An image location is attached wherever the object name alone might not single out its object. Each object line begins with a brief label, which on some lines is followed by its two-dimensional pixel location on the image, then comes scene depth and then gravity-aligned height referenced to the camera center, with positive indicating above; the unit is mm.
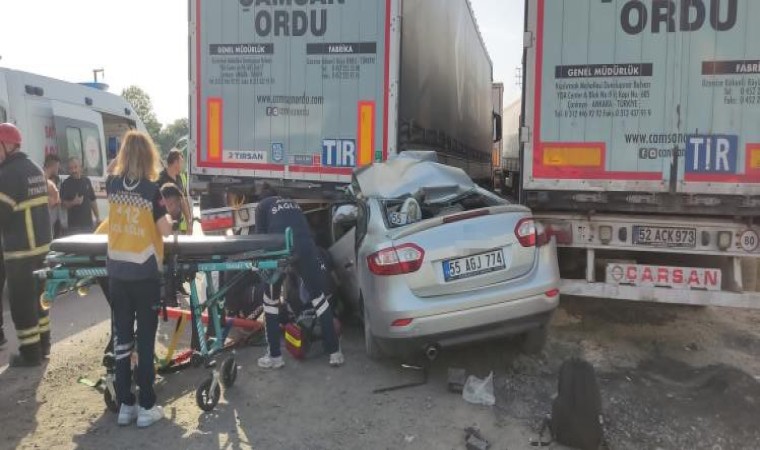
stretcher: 3938 -618
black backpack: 3441 -1303
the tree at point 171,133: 76350 +5344
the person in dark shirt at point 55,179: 7363 -71
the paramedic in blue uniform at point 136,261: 3756 -534
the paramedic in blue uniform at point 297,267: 4844 -729
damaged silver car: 4223 -708
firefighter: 4961 -506
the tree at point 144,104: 67812 +7796
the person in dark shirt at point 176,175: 6914 -15
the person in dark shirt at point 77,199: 8086 -334
